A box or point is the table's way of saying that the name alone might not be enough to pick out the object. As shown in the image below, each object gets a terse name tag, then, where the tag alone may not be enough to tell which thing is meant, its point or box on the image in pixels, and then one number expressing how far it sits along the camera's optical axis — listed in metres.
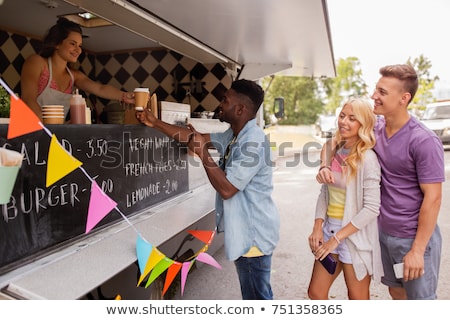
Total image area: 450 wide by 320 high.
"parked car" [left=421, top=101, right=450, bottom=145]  13.47
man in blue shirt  2.19
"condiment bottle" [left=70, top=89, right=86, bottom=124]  2.50
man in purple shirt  1.92
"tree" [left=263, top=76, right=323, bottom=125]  37.78
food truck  1.91
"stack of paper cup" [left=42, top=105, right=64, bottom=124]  2.24
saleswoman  2.75
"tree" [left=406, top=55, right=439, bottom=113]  19.59
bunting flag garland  1.41
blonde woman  2.05
